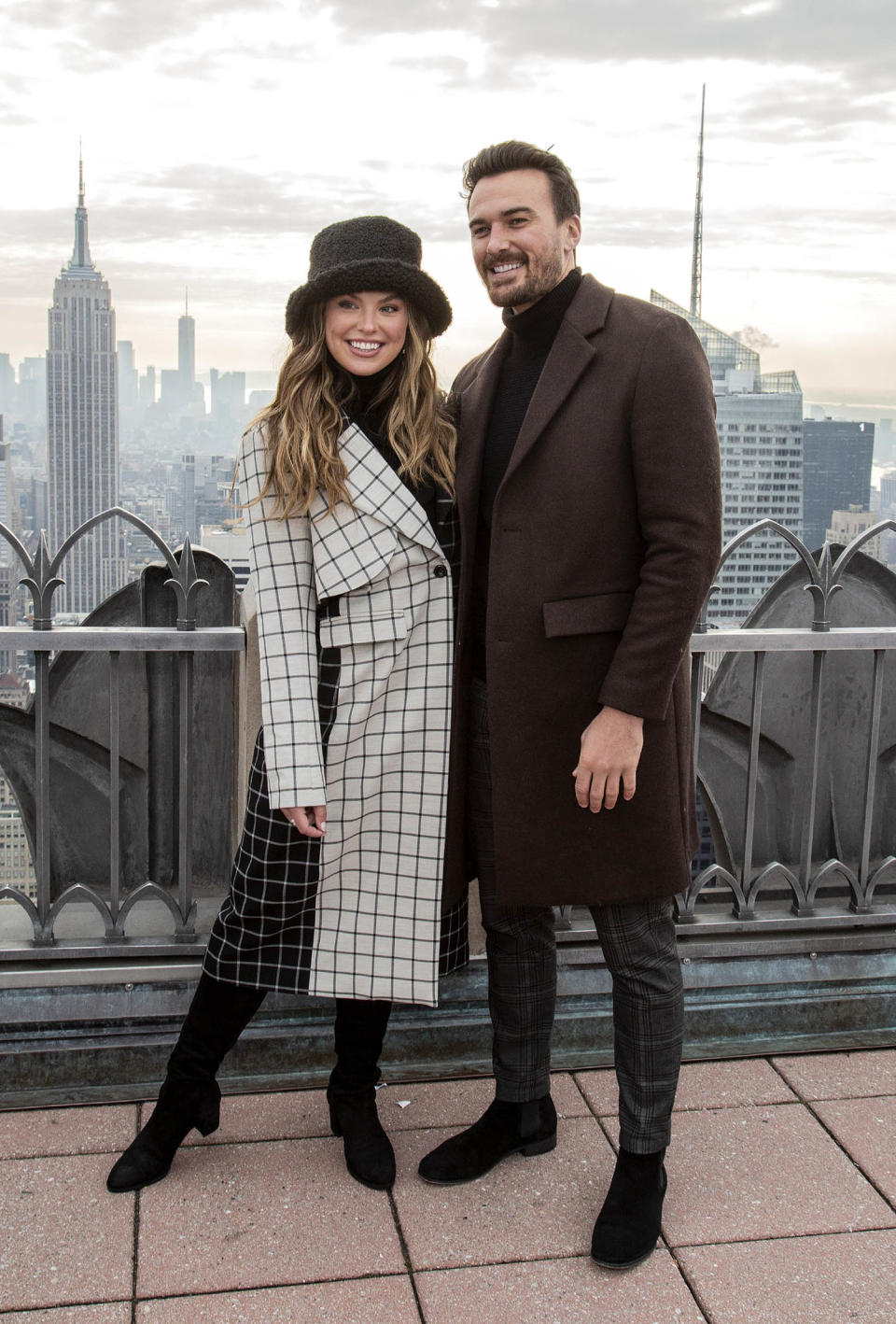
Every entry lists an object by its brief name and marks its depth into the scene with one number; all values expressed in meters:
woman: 2.22
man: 2.07
